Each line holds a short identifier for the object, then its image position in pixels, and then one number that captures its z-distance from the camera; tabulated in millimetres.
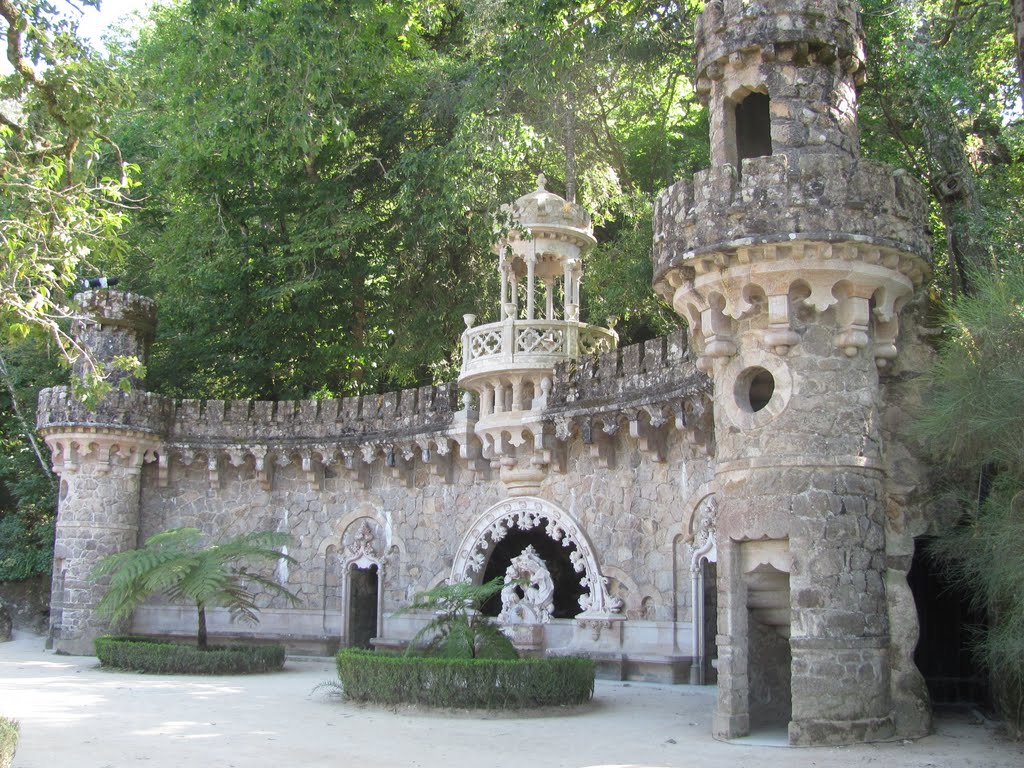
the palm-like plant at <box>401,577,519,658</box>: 13109
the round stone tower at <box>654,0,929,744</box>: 10391
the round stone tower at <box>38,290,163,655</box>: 20938
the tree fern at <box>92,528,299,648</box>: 17281
